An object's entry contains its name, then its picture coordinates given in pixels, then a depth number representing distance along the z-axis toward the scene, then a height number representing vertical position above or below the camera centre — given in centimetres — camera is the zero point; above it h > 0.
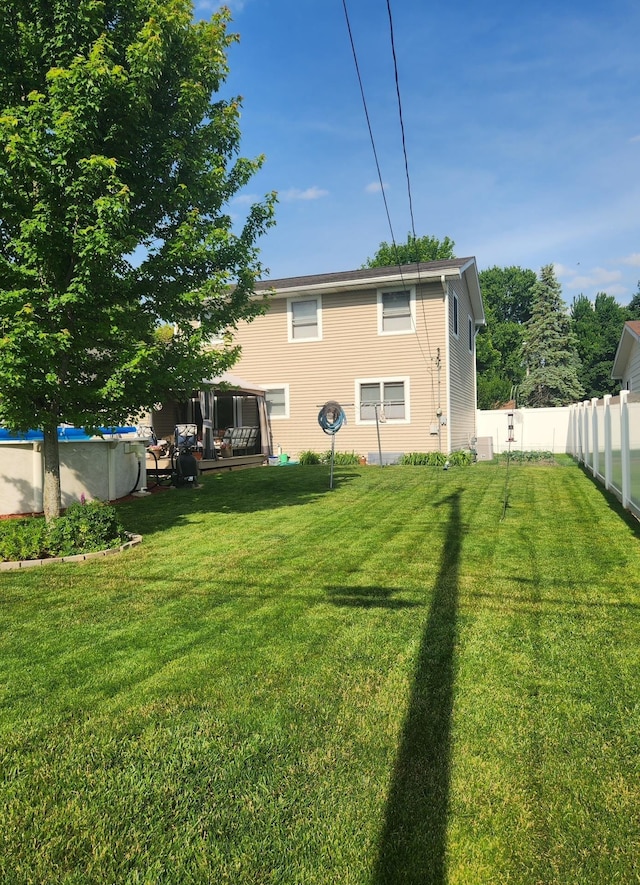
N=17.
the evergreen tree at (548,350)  4050 +627
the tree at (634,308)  4819 +1073
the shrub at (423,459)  1617 -62
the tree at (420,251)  4181 +1391
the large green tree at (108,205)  571 +270
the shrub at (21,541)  609 -104
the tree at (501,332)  3800 +868
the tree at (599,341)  4706 +792
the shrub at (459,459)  1611 -64
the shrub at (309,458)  1767 -56
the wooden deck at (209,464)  1348 -63
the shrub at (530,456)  1759 -68
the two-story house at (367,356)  1697 +263
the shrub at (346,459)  1725 -62
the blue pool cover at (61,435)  884 +18
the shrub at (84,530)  639 -99
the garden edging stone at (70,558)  598 -124
